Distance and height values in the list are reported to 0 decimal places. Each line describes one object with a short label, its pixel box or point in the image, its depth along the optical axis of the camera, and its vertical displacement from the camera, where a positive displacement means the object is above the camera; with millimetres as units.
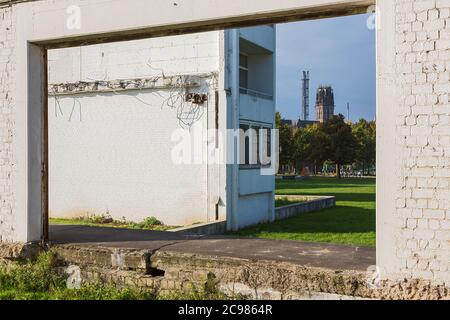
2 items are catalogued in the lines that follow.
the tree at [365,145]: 47344 +1541
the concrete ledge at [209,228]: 12031 -1650
